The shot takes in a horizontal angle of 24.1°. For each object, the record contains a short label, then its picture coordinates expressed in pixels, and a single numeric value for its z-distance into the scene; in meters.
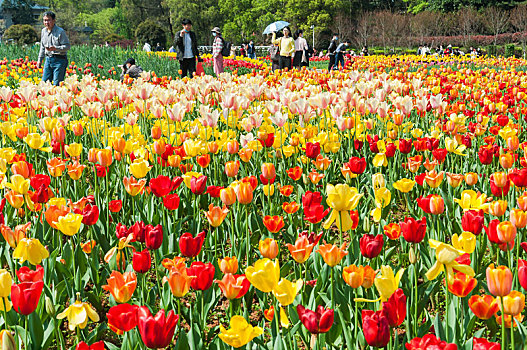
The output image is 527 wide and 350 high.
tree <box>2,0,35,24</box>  155.97
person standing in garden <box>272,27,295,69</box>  30.20
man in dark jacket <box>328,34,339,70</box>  36.96
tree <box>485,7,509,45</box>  76.01
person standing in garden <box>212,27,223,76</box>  29.58
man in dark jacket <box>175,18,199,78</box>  28.23
